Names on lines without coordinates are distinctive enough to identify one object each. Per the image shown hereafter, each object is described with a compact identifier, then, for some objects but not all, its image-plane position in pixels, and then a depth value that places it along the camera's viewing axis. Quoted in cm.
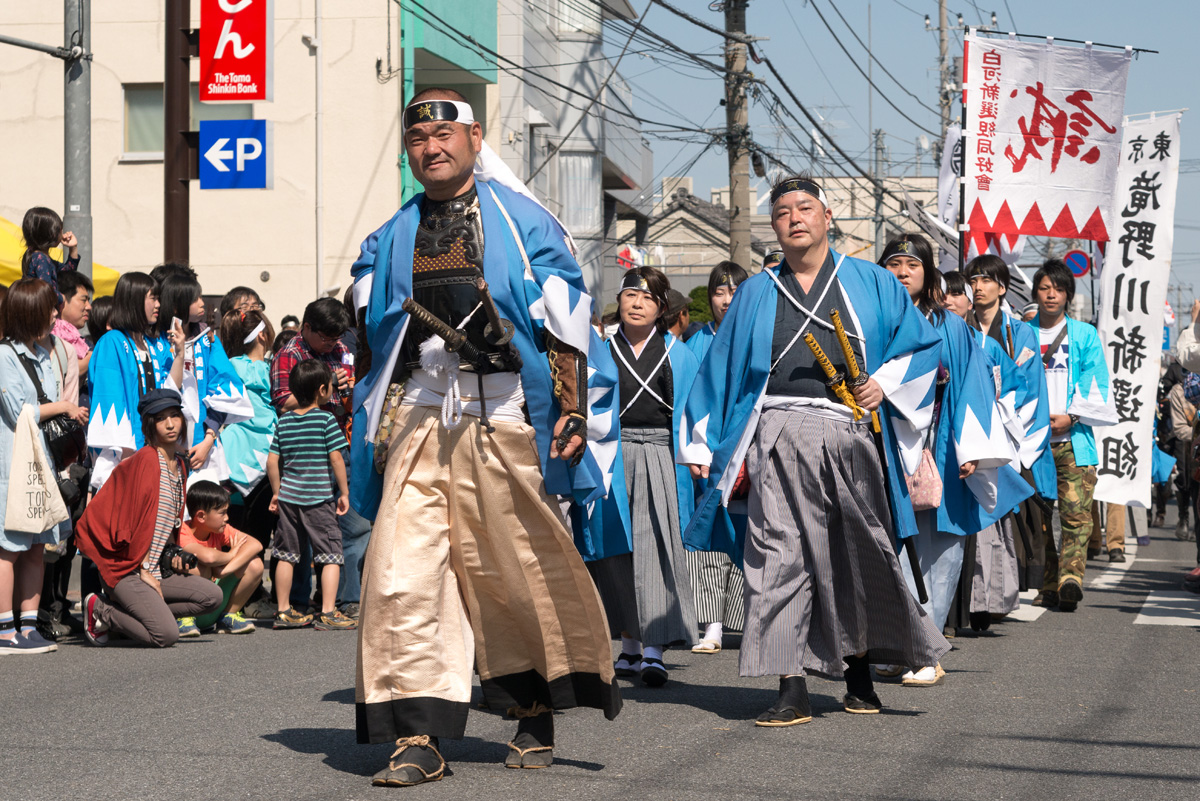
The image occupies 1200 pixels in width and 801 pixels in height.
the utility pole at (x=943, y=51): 4781
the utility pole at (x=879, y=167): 4603
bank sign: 1509
